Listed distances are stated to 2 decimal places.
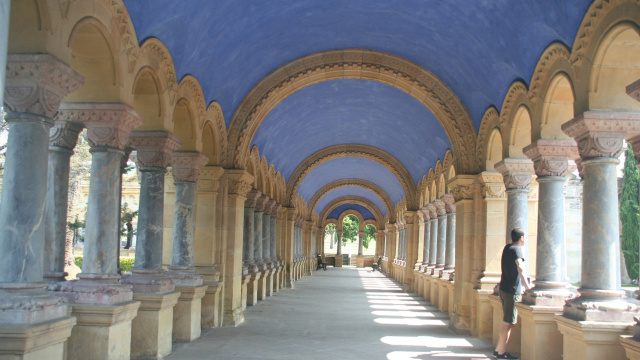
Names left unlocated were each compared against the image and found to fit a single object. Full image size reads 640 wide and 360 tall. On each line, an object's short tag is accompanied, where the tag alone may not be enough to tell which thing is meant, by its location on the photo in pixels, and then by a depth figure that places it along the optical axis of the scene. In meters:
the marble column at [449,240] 14.33
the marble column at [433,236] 17.36
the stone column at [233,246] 11.17
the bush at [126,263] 20.27
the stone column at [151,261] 7.36
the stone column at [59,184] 6.36
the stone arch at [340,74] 11.55
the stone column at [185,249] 8.91
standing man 7.14
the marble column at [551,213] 7.59
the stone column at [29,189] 4.54
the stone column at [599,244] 5.75
